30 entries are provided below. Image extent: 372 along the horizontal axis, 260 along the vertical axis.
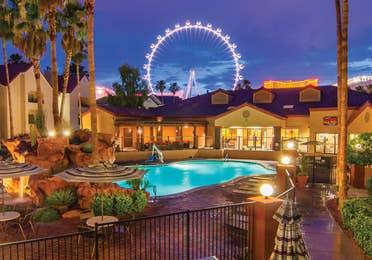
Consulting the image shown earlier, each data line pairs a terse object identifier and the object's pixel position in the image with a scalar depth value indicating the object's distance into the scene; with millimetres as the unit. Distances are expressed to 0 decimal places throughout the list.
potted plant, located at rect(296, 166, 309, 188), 14980
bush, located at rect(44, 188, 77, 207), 10998
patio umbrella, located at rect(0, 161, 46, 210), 9148
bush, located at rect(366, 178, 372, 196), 9739
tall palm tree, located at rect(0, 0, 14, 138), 24125
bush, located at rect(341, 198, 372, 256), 6161
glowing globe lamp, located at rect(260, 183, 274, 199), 6652
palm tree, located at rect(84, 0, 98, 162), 13461
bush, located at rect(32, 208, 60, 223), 10266
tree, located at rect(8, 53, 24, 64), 43312
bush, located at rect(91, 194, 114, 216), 10031
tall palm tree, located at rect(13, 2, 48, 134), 20297
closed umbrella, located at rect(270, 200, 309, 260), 5512
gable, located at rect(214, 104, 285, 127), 29609
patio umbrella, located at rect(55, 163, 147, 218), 8047
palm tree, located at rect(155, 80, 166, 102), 68938
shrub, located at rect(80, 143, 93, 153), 15643
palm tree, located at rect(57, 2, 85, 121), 20125
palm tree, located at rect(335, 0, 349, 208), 10430
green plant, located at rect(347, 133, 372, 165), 14344
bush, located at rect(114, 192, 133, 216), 10188
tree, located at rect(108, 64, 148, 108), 40844
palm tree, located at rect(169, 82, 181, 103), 76650
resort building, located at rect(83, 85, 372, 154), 27281
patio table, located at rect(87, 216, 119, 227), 8320
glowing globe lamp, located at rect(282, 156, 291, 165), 14473
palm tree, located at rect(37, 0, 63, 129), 18328
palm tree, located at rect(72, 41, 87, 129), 27536
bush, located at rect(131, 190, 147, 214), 10531
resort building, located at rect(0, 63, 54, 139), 30781
